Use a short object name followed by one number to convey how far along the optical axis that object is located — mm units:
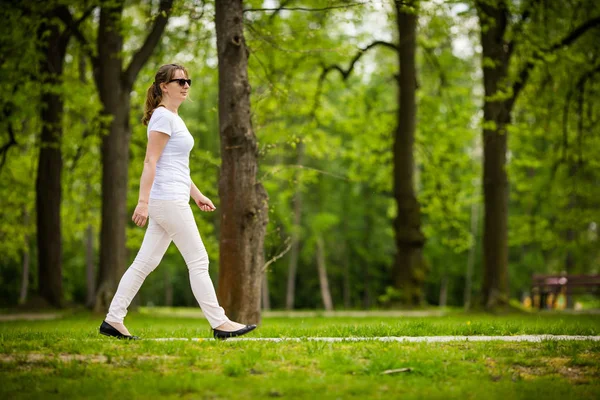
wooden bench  24547
